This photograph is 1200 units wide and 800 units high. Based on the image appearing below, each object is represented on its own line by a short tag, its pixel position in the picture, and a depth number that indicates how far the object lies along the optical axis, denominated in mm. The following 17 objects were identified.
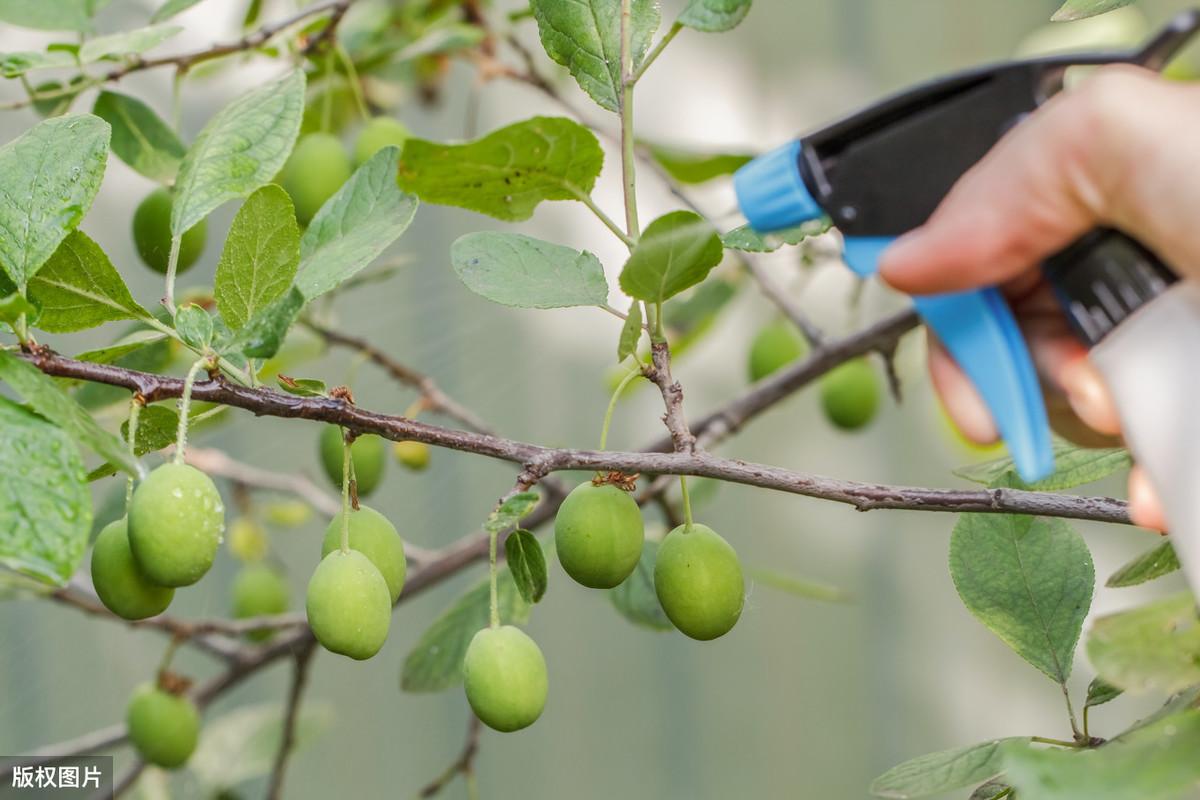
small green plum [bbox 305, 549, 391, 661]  840
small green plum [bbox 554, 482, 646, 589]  862
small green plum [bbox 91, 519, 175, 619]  844
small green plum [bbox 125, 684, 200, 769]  1038
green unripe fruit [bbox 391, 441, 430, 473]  1207
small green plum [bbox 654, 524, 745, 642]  867
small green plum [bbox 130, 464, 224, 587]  816
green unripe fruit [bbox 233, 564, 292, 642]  1300
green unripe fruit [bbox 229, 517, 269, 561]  1523
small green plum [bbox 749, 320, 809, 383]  1192
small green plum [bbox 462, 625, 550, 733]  852
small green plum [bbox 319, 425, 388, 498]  1016
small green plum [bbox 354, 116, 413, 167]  995
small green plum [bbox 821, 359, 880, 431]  1195
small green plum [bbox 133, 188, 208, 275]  975
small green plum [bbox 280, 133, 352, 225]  987
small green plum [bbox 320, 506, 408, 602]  859
